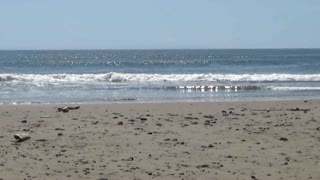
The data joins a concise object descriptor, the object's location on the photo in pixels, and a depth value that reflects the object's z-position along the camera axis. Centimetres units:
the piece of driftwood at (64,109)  2223
